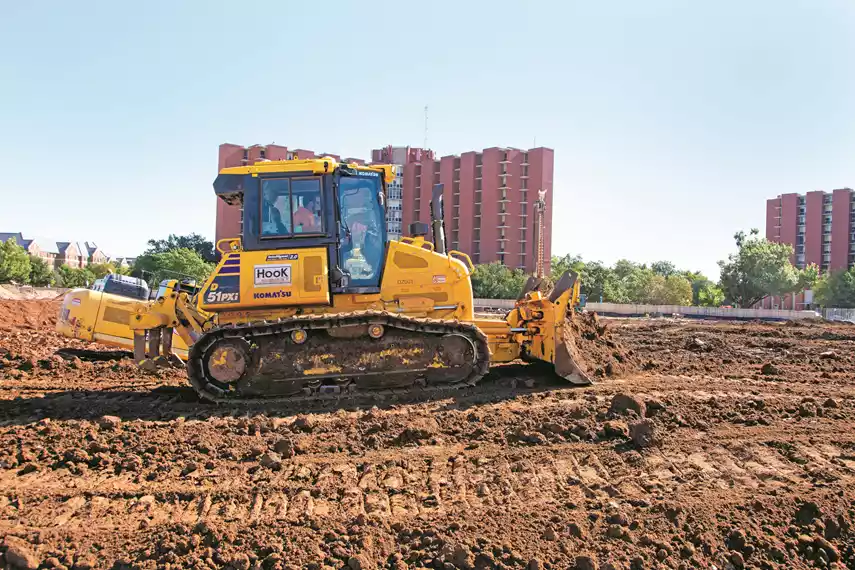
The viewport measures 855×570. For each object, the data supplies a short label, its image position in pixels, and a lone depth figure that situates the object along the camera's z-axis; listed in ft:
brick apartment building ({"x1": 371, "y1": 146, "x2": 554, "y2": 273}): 260.01
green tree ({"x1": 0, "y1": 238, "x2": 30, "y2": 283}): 191.52
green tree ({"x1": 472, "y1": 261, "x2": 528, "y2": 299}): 204.33
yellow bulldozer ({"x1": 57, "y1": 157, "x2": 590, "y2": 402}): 27.20
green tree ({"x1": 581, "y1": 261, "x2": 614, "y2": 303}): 214.69
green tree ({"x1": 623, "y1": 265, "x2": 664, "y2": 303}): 233.76
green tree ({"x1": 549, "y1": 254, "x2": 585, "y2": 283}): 231.18
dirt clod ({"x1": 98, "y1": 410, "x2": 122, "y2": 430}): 22.39
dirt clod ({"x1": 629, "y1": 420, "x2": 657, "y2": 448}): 20.30
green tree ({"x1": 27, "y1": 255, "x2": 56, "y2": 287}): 225.76
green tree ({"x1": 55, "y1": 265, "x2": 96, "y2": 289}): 237.39
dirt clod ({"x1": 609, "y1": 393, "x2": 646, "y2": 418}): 23.50
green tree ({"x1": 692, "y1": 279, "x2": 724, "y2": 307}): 234.79
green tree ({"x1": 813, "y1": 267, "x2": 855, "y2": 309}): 206.08
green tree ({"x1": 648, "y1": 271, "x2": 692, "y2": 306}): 232.76
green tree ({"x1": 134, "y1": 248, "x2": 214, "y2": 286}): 183.83
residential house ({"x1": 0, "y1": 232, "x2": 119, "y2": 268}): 355.81
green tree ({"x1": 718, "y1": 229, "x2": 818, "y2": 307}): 195.83
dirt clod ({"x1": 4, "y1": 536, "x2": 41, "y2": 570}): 12.88
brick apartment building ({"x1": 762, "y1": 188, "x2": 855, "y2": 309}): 287.28
